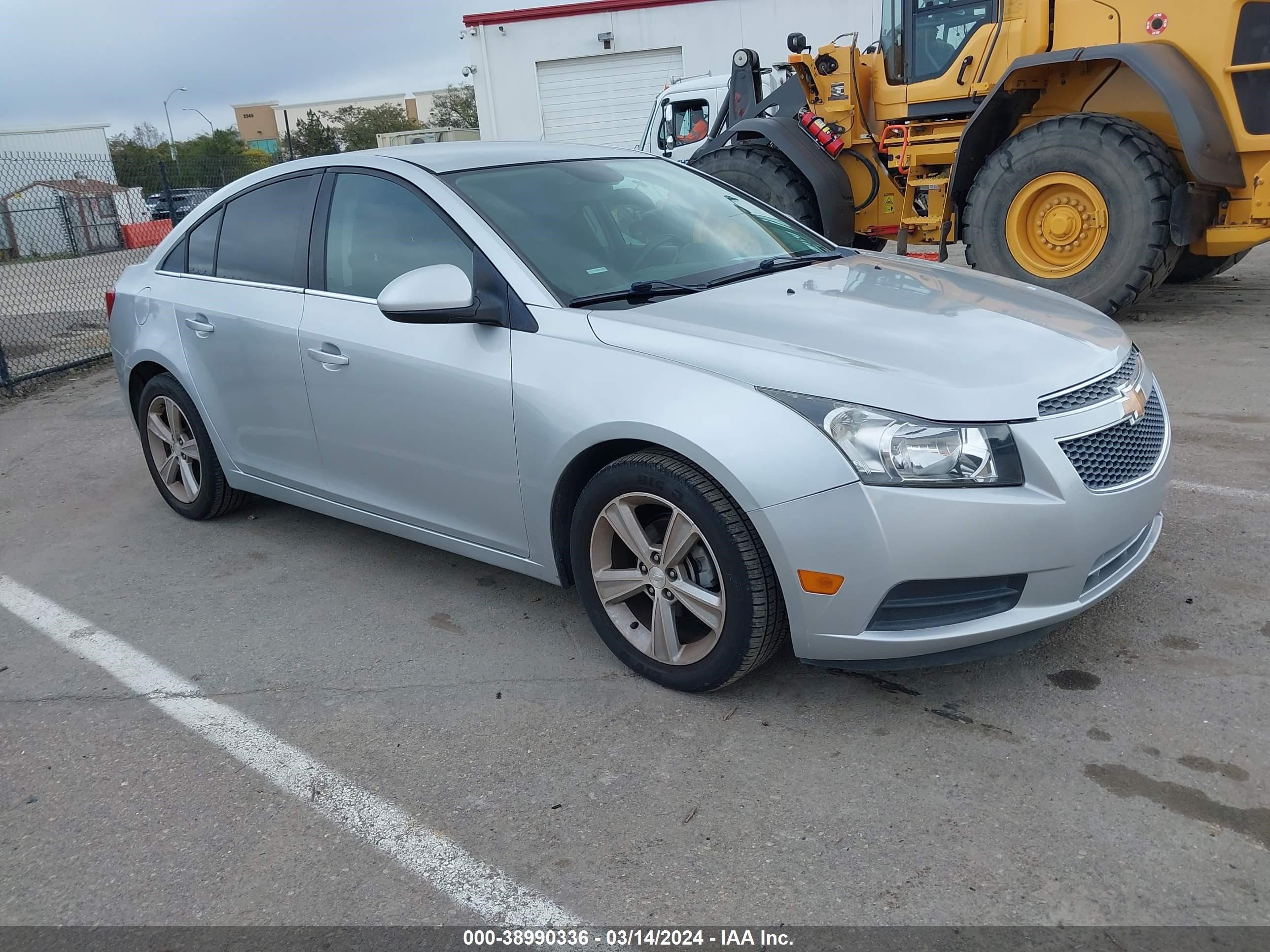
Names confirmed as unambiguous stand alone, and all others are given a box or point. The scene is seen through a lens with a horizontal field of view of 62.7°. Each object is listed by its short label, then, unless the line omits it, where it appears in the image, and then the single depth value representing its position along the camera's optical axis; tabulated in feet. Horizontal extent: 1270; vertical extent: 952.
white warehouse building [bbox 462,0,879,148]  80.18
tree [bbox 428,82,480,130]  276.82
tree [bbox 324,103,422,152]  247.29
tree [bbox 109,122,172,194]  65.26
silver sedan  8.77
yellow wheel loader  22.81
